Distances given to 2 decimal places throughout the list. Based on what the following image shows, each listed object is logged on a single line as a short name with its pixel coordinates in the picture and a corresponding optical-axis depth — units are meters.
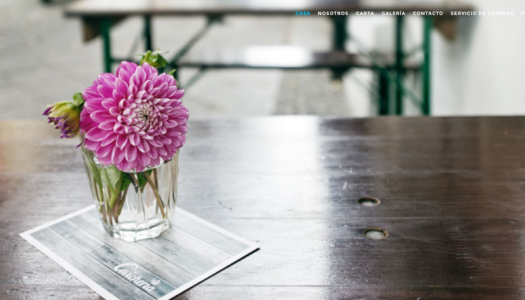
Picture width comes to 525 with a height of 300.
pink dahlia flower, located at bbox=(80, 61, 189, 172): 0.59
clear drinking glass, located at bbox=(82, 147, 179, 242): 0.66
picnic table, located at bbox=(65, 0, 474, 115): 2.31
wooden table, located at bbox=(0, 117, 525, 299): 0.58
